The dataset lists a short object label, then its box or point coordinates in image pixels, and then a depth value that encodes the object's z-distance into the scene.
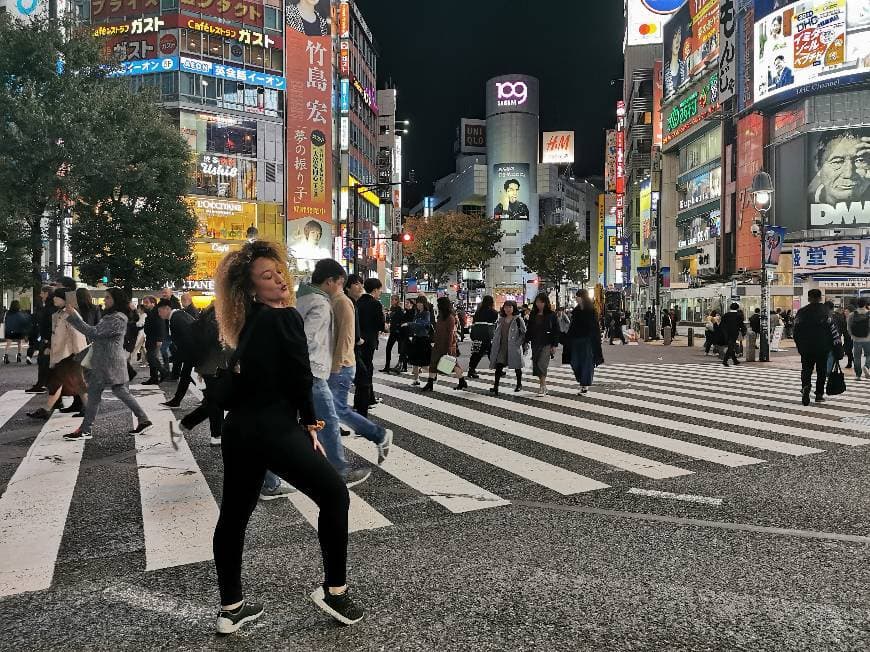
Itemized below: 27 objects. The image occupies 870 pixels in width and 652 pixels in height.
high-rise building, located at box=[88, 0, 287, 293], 47.50
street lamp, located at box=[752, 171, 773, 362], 21.62
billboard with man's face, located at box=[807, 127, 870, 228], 41.44
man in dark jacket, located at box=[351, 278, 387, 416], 10.95
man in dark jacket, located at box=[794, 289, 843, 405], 10.79
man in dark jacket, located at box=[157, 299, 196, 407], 10.37
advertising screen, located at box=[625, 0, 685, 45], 83.62
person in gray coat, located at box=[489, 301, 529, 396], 12.76
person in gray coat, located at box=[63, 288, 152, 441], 7.92
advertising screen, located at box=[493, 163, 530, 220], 120.94
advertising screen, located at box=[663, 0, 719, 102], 53.16
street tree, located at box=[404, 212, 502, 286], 55.34
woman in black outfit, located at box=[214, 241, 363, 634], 3.03
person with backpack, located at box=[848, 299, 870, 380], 15.19
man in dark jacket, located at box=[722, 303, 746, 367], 20.88
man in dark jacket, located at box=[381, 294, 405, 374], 18.00
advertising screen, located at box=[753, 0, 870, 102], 39.94
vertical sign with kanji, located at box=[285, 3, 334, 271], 51.59
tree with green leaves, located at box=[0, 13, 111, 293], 22.66
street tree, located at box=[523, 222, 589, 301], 80.44
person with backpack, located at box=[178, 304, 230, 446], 7.20
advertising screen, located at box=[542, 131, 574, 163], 135.12
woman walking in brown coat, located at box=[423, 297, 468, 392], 12.72
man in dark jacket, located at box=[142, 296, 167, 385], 14.45
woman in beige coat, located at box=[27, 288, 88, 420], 8.86
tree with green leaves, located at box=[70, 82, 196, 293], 28.89
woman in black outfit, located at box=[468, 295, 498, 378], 14.65
